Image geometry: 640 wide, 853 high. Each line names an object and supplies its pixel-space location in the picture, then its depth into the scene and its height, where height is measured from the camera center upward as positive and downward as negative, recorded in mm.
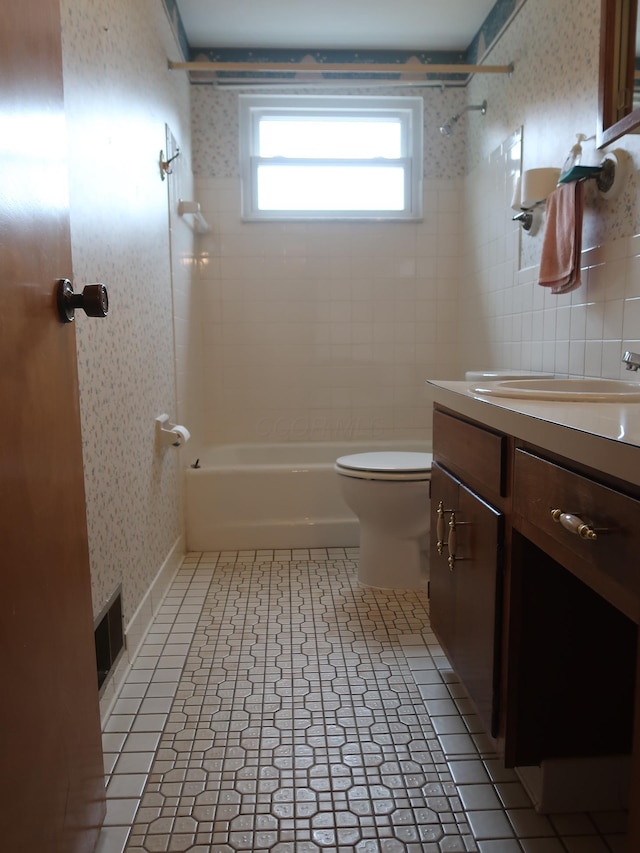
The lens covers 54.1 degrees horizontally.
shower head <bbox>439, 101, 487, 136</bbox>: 2967 +1143
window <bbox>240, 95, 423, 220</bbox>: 3395 +1073
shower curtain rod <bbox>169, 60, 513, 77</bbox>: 2632 +1255
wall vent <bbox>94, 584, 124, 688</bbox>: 1586 -727
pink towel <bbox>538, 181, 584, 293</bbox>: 1822 +356
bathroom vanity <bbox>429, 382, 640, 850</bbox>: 836 -419
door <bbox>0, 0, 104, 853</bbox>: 778 -175
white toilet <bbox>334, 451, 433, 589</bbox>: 2273 -576
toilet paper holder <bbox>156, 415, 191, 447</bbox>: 2295 -277
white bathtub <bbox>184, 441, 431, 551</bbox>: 2848 -682
